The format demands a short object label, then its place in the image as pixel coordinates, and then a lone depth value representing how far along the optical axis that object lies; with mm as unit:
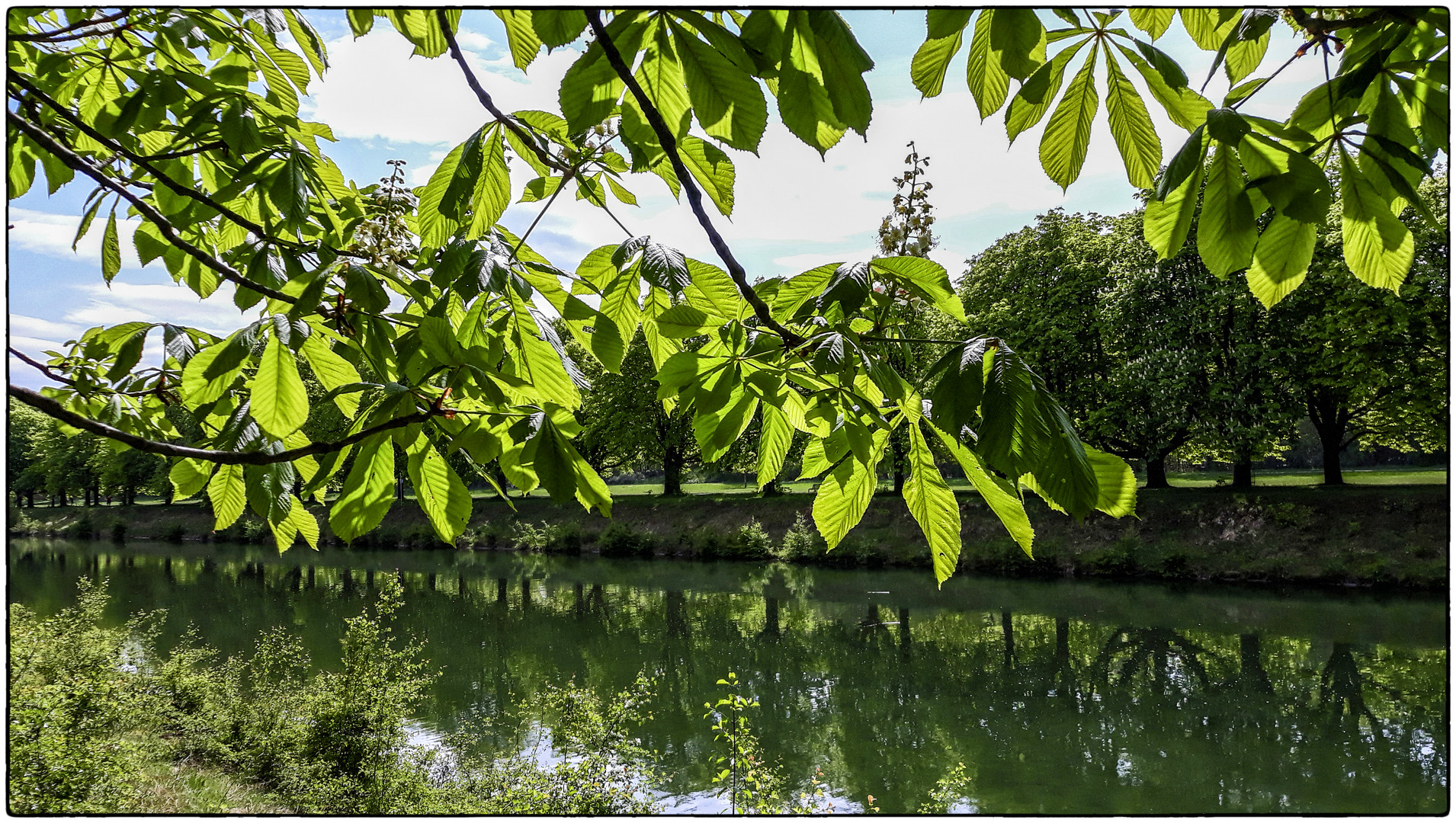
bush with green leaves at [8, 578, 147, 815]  4715
